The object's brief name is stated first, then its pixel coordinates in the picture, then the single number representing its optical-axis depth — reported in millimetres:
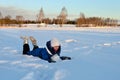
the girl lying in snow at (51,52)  2278
